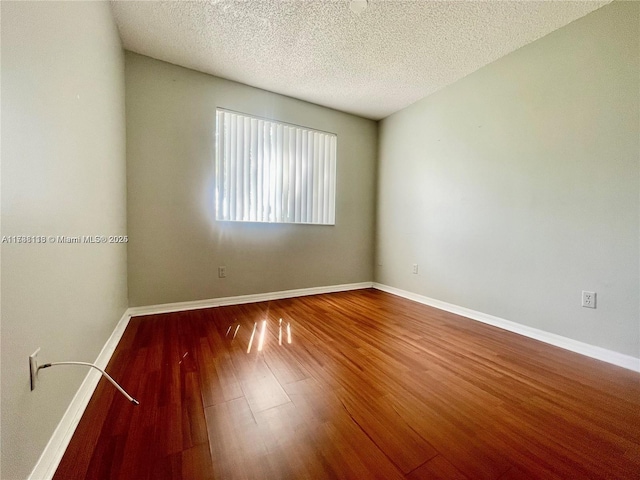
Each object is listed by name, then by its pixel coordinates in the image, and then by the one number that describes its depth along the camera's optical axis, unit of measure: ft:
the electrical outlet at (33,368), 2.48
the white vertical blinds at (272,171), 8.87
